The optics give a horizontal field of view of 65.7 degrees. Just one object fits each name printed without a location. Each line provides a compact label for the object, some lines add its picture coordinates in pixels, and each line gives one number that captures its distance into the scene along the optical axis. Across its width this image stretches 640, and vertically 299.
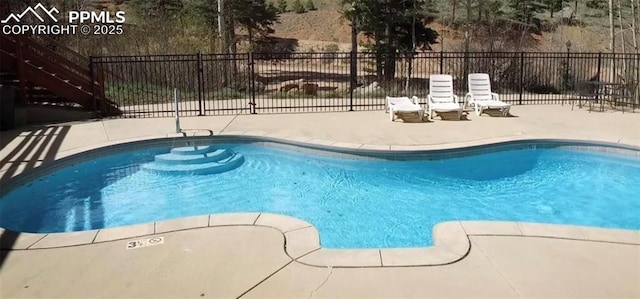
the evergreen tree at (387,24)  18.23
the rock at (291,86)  16.73
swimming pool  5.61
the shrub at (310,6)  47.62
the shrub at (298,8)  46.88
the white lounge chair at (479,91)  11.30
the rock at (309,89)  15.85
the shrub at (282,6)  46.81
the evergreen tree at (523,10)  31.12
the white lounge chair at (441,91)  10.92
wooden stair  9.95
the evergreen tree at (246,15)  22.27
